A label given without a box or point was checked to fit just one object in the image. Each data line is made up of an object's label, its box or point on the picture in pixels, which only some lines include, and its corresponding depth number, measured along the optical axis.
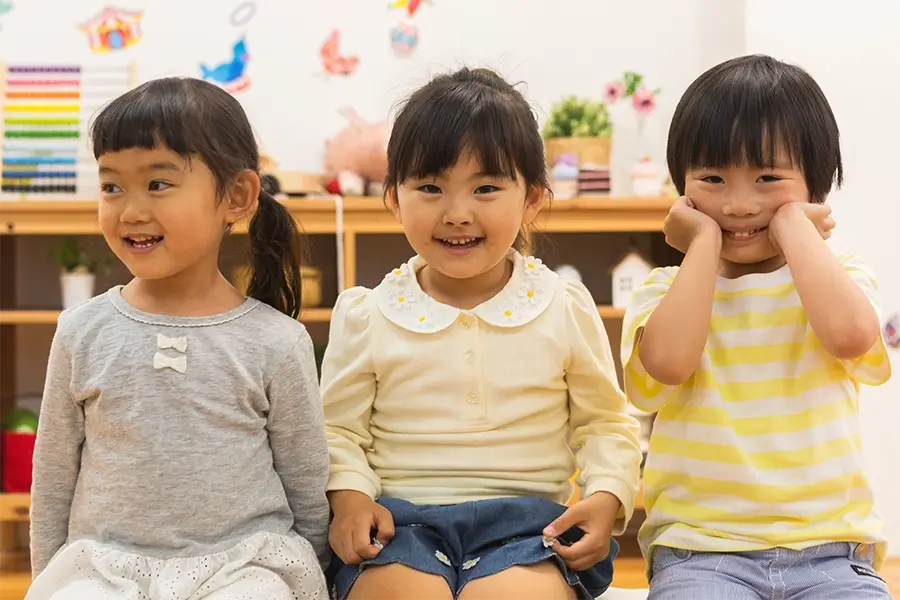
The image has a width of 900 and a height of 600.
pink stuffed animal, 2.72
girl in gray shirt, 1.16
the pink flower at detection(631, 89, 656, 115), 2.93
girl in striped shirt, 1.18
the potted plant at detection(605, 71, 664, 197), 2.76
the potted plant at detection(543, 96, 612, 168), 2.73
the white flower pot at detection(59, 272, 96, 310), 2.74
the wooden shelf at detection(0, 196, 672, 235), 2.59
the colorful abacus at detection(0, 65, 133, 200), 2.75
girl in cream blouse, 1.25
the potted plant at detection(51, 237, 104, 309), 2.74
